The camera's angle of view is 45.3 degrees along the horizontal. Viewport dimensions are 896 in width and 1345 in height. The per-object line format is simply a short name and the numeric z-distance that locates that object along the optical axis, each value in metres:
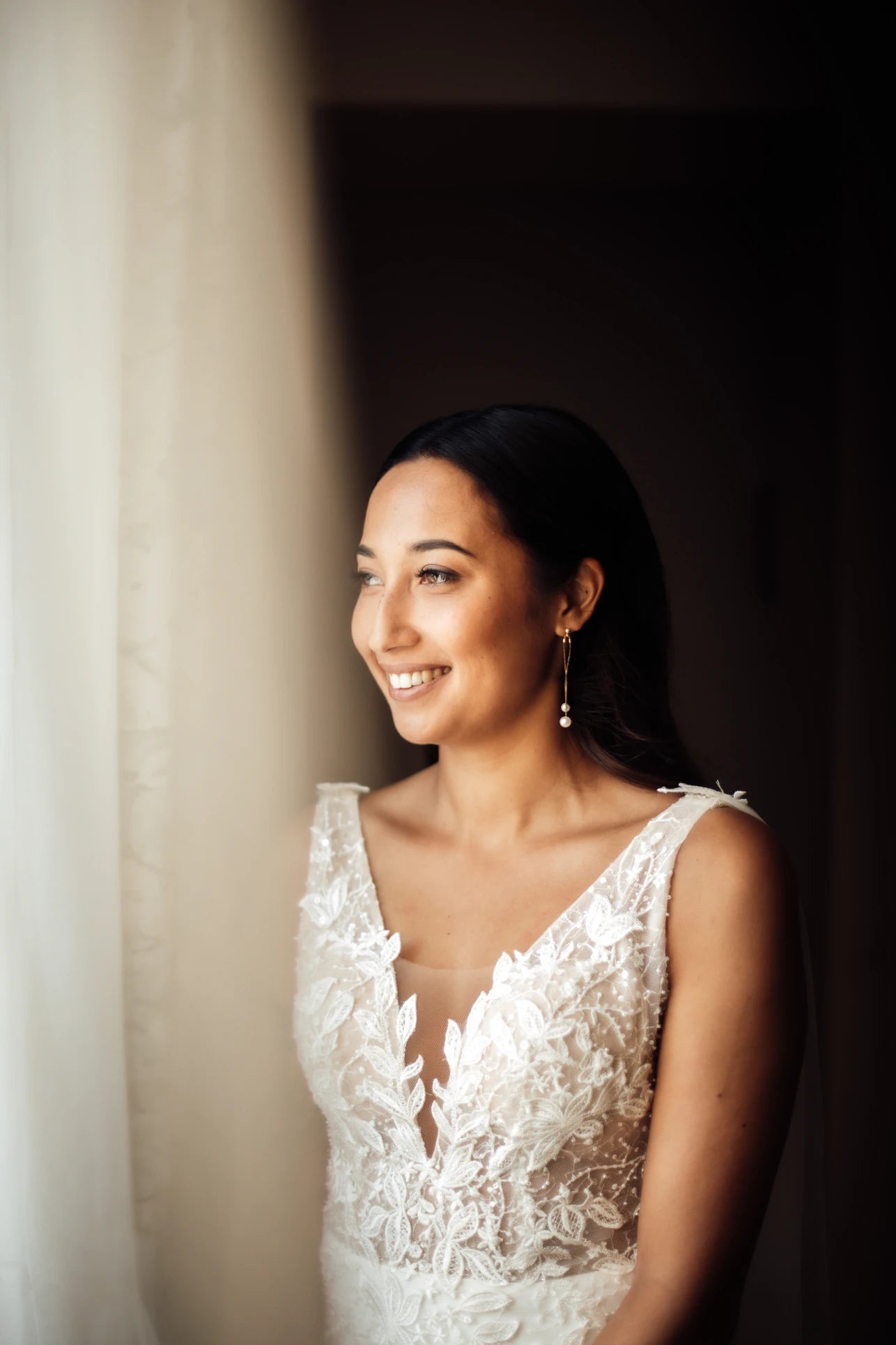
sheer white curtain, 0.73
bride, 1.07
